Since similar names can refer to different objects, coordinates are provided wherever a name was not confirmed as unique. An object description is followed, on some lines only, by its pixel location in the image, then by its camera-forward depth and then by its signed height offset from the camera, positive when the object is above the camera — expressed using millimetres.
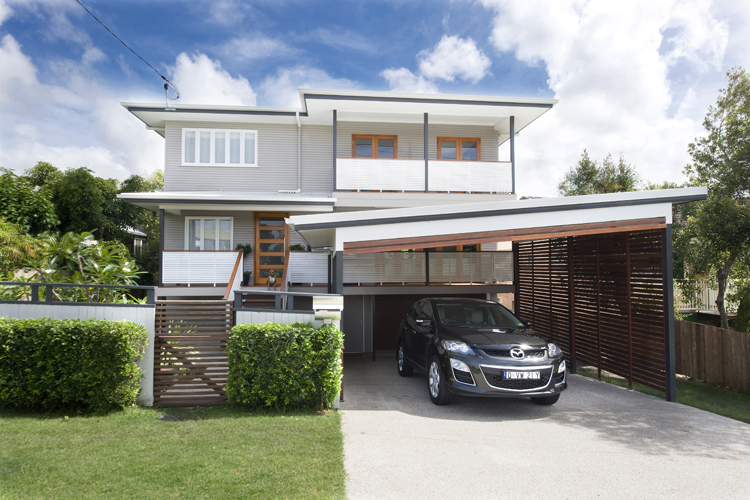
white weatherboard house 7703 +857
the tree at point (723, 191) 10672 +2034
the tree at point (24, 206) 13141 +1785
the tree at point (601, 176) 23109 +4848
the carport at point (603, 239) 7406 +452
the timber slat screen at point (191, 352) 6590 -1319
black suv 6309 -1372
